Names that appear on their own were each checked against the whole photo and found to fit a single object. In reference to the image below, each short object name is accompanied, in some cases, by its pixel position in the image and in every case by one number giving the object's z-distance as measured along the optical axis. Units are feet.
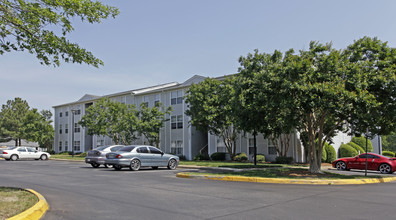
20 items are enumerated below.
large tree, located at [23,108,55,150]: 174.50
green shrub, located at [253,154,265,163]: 94.22
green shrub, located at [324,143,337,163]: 96.48
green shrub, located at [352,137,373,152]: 111.88
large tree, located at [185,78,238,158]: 93.15
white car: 108.78
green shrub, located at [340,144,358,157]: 101.99
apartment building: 100.53
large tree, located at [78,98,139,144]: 118.83
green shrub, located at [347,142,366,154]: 108.37
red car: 68.74
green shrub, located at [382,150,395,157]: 122.21
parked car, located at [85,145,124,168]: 71.31
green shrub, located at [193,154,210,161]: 109.31
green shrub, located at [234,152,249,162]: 98.07
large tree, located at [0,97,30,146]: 224.53
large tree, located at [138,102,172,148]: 115.75
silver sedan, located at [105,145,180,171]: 61.00
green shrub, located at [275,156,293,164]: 89.36
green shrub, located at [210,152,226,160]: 106.83
